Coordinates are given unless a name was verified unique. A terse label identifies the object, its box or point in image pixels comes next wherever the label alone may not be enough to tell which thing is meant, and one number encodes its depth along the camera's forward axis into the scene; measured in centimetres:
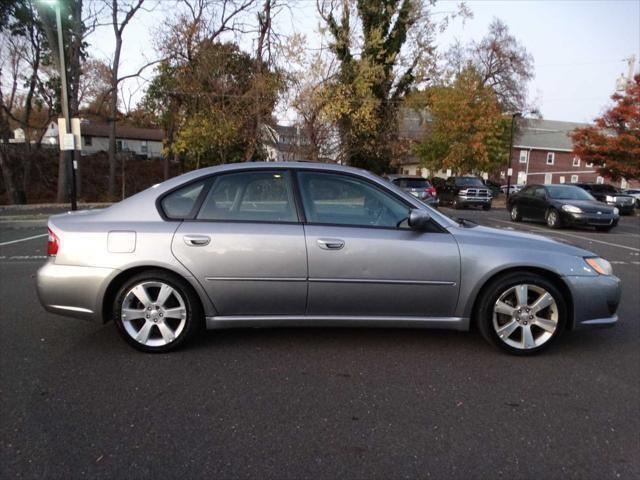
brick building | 5516
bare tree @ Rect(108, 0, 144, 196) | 2283
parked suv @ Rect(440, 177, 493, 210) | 2325
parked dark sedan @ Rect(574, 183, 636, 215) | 2252
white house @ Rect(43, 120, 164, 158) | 5738
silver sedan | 352
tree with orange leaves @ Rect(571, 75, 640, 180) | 2367
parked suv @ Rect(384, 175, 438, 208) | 1719
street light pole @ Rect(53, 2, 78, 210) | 1407
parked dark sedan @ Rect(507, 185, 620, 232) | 1366
